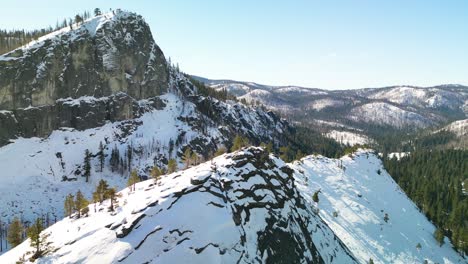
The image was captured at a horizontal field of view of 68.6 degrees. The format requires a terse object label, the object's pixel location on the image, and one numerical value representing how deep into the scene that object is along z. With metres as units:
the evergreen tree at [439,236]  111.06
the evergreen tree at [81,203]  75.63
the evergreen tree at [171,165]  104.59
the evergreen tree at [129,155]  173.07
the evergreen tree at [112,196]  60.15
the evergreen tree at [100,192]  79.18
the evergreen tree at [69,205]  99.31
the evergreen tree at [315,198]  109.38
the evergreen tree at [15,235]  78.62
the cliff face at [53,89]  170.62
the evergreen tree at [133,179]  86.06
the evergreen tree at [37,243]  51.66
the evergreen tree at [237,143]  103.31
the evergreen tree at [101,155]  168.12
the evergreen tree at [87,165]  160.75
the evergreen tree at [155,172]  95.12
